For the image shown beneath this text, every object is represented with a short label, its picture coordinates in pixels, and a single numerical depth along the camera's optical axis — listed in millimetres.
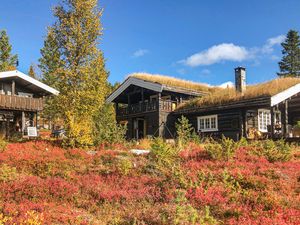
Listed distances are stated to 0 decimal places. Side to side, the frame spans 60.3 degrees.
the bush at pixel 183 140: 12871
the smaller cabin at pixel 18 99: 20789
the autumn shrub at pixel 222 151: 10790
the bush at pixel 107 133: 14599
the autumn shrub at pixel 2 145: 12200
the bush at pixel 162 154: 9901
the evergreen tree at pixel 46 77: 34924
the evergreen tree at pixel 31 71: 45133
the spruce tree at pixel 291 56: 52078
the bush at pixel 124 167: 9373
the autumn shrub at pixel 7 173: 8495
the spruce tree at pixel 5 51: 37166
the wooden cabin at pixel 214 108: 18326
